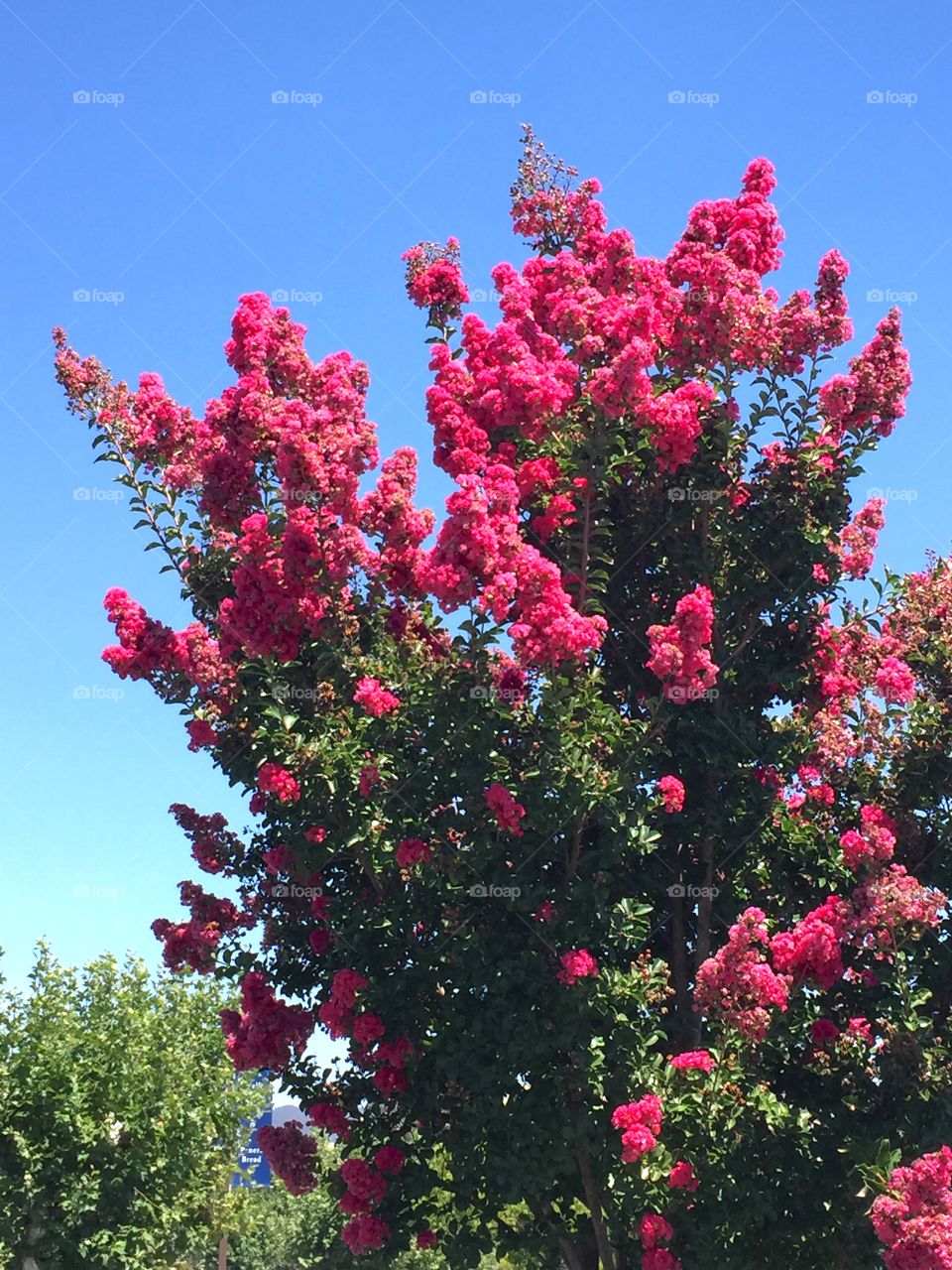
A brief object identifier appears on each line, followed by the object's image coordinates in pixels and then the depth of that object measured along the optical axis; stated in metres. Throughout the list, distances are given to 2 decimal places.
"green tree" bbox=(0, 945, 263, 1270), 23.44
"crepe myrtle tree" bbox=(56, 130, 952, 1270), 10.94
